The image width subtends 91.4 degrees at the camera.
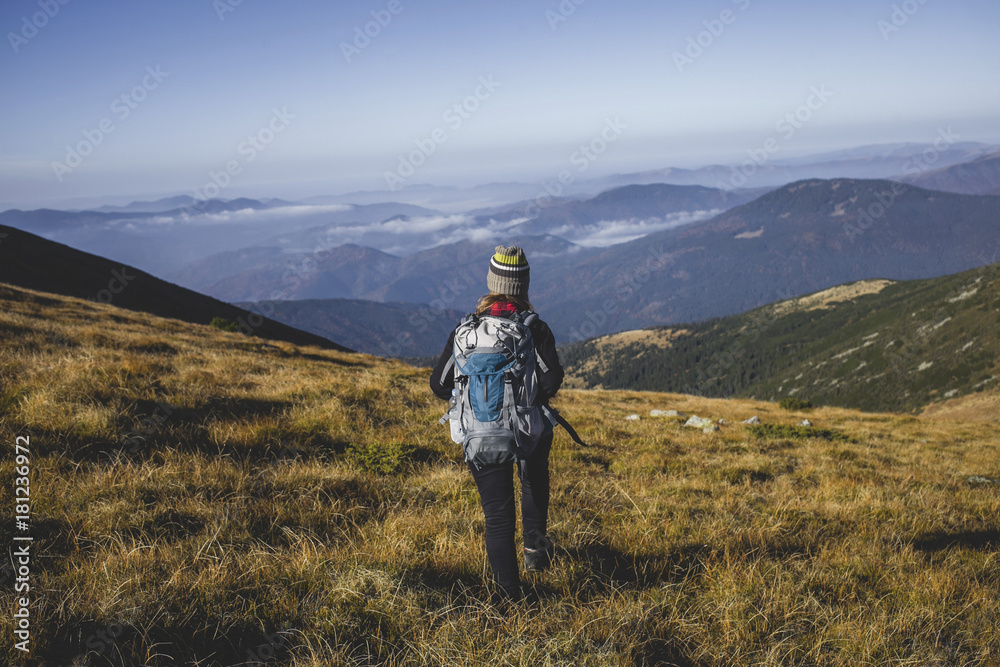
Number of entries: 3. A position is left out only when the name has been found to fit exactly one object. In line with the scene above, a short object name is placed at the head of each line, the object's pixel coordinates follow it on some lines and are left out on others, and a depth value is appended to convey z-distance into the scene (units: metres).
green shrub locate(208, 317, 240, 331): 37.81
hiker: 3.91
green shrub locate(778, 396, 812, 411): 33.25
